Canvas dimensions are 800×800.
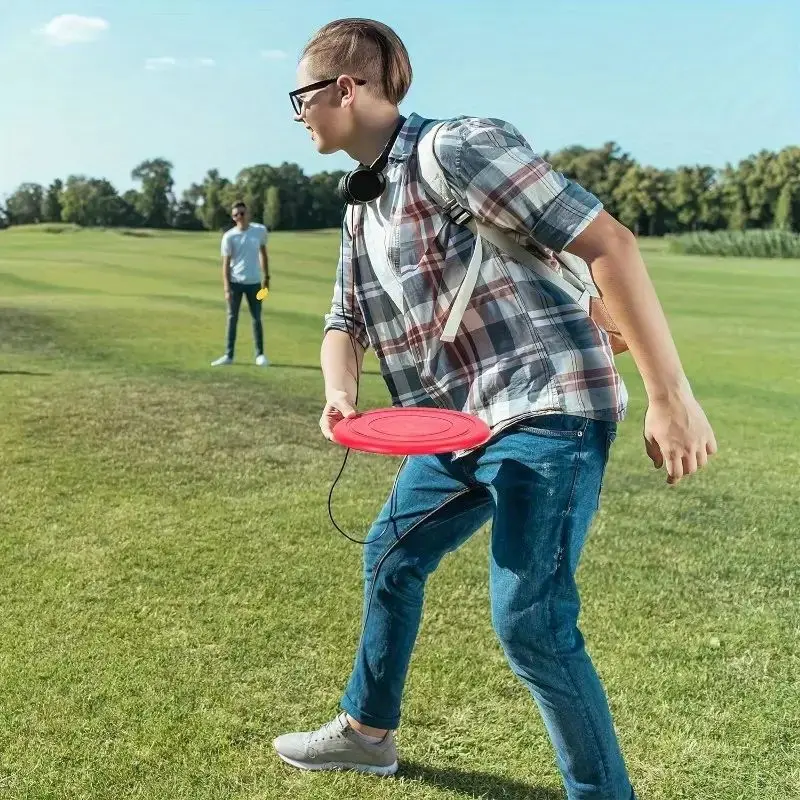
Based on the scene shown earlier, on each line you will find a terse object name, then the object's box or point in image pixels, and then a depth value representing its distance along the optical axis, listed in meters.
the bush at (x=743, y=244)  47.34
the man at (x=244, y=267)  11.07
